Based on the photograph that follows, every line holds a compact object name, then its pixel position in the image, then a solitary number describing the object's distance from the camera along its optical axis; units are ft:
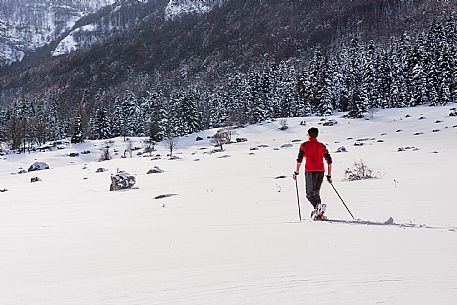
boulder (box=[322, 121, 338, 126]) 204.44
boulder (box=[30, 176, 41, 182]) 94.68
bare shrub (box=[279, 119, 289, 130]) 215.72
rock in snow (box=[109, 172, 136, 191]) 56.70
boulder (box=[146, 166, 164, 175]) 80.79
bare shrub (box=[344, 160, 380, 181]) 44.75
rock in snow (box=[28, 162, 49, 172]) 157.28
